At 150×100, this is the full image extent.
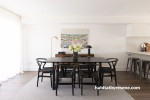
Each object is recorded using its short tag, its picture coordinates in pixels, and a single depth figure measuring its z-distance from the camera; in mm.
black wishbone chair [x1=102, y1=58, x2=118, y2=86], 3531
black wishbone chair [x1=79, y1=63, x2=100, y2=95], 3018
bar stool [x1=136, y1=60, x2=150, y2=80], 4193
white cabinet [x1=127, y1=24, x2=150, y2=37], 5227
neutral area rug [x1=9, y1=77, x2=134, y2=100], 2796
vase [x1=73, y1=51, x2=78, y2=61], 3588
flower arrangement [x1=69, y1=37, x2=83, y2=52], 3528
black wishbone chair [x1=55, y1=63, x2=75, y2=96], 3028
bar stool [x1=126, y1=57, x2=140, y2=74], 4869
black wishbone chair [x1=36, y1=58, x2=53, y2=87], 3461
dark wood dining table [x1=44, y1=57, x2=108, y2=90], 3186
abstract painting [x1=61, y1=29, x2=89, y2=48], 5531
